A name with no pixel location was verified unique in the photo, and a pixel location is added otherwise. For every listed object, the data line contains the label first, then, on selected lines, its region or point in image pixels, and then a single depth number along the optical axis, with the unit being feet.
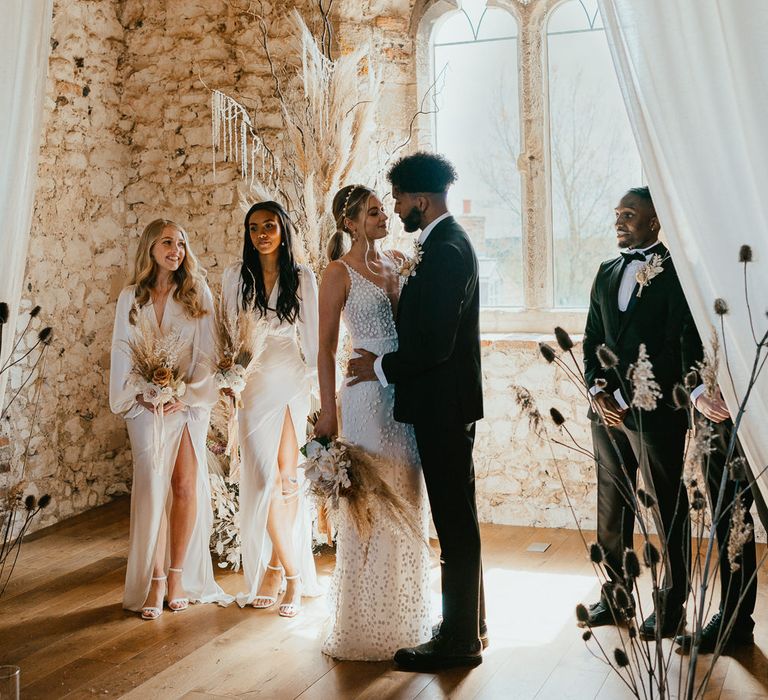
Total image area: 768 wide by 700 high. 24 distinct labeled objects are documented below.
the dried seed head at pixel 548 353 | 5.71
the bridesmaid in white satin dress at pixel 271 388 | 13.41
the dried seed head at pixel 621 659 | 5.56
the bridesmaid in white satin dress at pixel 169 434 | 13.28
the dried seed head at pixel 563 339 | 5.78
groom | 10.19
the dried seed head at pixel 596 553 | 5.79
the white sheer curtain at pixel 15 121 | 7.63
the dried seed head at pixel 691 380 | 5.74
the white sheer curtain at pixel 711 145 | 5.99
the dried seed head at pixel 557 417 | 5.69
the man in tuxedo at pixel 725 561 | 10.31
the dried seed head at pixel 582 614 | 5.91
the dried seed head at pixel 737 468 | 5.57
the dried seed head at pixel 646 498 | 5.52
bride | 11.03
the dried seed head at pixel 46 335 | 7.27
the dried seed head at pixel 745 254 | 5.68
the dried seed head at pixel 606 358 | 5.91
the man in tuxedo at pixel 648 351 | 11.09
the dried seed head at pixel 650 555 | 5.57
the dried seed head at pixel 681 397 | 5.71
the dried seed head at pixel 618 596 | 5.51
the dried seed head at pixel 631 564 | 5.72
